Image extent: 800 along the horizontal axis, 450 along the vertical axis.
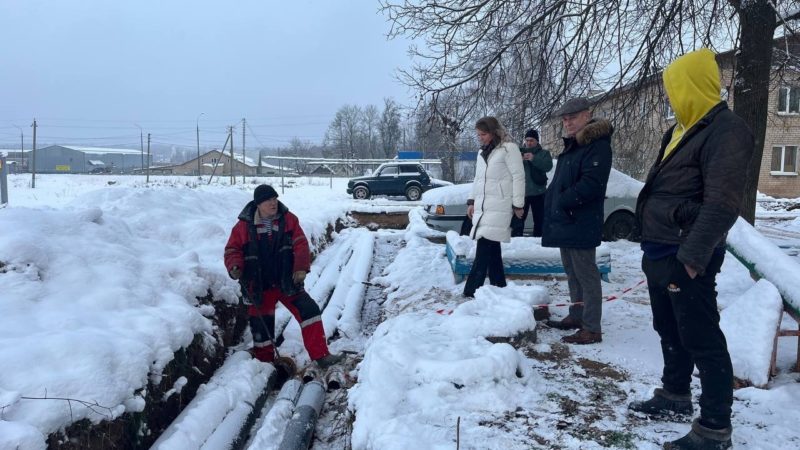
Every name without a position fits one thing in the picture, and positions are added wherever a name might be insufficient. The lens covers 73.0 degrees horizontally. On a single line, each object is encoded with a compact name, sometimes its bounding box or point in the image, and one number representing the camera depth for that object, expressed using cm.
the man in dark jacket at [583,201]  388
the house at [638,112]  824
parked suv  2220
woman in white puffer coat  458
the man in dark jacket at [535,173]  623
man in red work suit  437
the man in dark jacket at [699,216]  231
